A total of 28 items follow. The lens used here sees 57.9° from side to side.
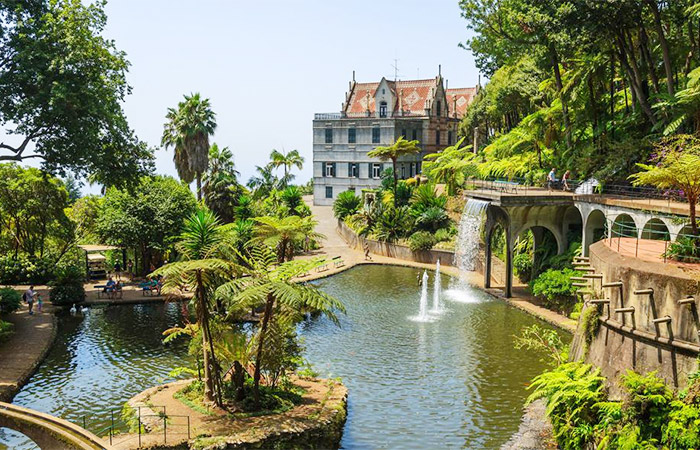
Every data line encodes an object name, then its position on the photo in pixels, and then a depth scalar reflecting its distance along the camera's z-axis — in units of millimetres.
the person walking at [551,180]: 34094
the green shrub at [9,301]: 27062
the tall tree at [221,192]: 46594
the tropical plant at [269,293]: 15391
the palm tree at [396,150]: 47062
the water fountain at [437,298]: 29584
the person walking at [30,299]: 28203
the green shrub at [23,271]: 35344
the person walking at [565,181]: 33312
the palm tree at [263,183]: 60781
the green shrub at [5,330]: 23419
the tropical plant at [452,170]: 48938
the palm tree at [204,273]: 15922
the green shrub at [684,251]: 16242
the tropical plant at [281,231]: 26984
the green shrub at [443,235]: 42406
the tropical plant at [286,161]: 65188
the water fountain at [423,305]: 28125
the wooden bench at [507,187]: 32656
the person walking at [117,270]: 37250
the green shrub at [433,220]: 43531
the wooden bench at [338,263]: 40678
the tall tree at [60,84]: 26969
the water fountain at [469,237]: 33188
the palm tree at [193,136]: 48094
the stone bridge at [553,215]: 26875
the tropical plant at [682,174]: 15727
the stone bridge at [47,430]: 14390
